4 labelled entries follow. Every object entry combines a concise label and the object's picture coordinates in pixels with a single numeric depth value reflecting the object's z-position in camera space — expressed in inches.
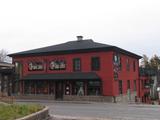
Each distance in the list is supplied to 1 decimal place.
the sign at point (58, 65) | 1094.8
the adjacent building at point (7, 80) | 1201.8
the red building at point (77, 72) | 1009.6
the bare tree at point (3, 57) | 2556.7
